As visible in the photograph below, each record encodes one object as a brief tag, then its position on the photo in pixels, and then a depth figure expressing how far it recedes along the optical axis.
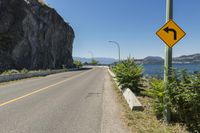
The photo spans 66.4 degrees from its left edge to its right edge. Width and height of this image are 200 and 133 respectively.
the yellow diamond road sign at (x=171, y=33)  4.60
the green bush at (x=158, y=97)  4.97
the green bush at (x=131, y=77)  9.19
